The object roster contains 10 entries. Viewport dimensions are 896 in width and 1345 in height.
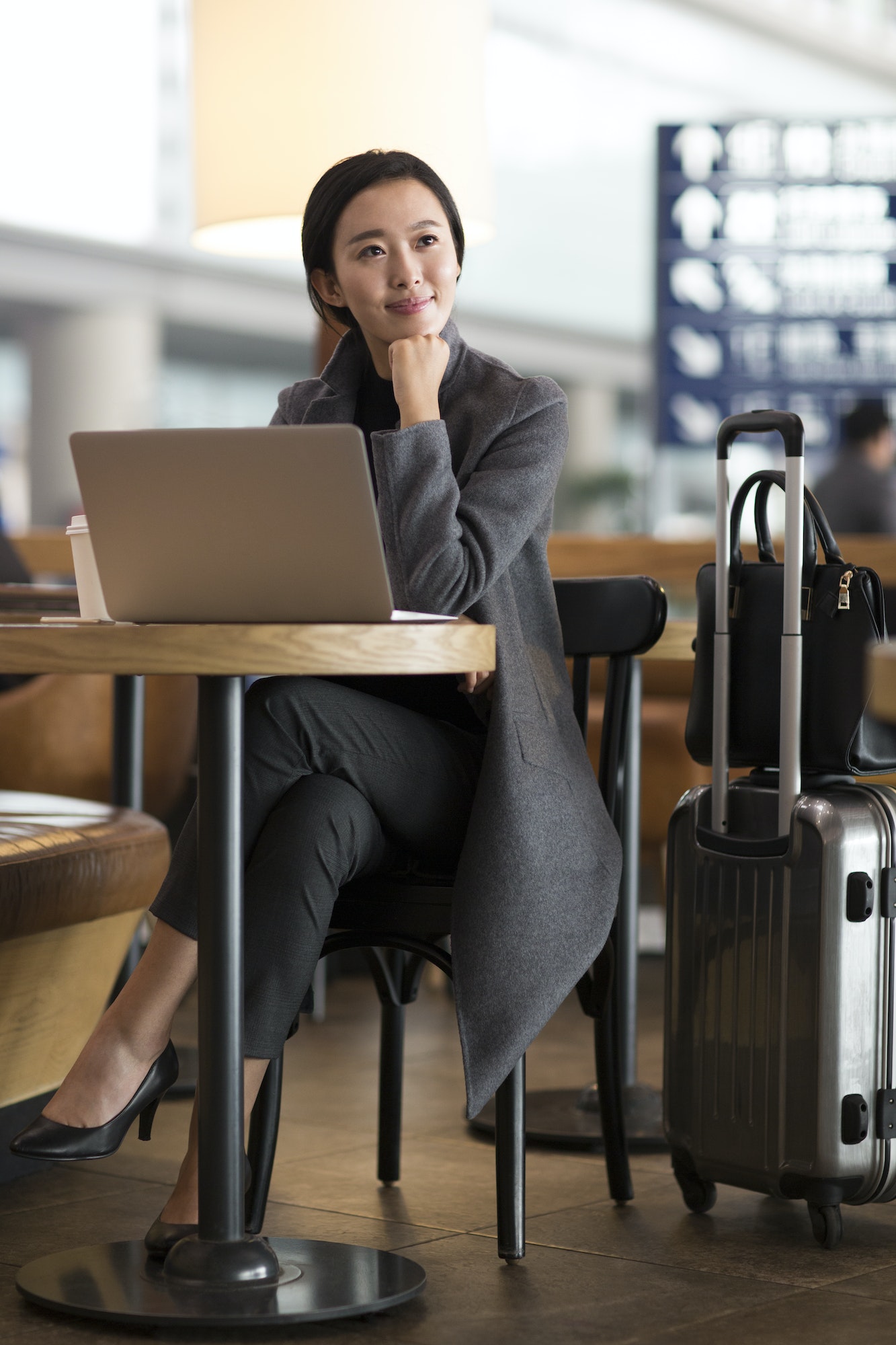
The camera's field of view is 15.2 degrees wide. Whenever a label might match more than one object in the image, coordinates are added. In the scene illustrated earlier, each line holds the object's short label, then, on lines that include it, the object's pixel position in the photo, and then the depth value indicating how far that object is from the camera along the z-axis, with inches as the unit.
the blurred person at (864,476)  312.0
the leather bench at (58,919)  158.0
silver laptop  131.1
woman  139.8
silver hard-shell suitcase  149.3
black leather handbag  150.1
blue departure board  296.9
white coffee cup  140.4
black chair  146.2
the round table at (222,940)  131.1
